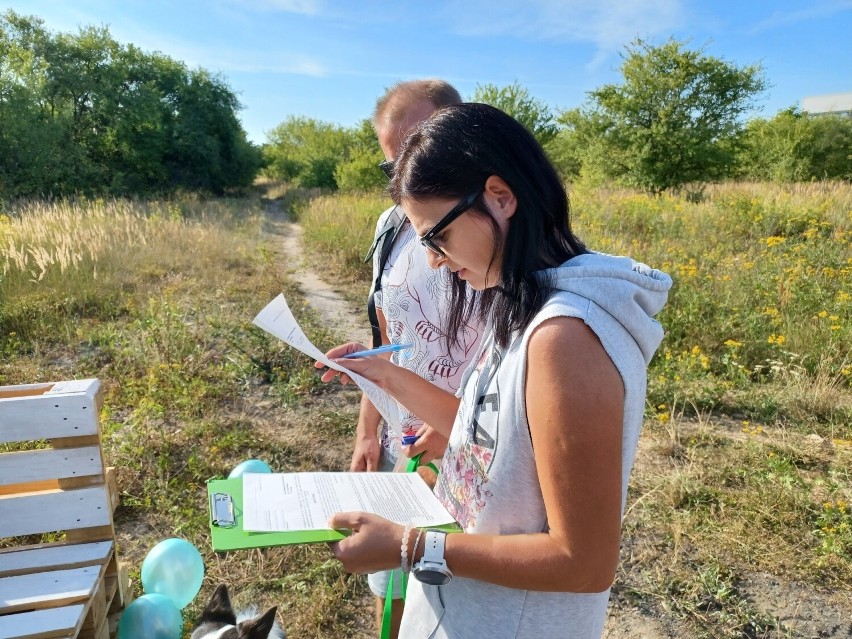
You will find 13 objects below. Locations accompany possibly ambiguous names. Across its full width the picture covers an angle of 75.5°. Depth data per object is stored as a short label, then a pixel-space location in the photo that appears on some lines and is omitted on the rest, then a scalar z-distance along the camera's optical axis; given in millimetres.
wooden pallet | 1860
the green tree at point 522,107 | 23406
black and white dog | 1619
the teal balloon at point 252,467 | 2965
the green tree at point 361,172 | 22969
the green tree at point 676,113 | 21641
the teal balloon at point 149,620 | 2086
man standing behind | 1762
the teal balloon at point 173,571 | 2299
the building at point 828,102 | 57041
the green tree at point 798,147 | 26656
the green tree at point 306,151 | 33969
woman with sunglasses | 795
